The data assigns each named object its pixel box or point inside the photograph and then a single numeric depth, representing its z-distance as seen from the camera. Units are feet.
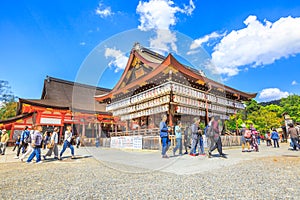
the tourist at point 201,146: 24.49
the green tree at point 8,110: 96.12
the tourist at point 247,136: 29.19
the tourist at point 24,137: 28.19
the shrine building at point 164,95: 37.04
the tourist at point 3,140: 31.81
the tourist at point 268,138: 47.05
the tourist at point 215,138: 21.13
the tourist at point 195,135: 23.35
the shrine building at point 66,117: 58.80
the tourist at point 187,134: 27.65
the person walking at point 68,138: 24.00
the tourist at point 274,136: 39.17
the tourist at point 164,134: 20.88
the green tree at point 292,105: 86.58
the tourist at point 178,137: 23.97
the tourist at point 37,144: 21.26
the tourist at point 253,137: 29.71
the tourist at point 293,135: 29.87
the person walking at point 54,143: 24.05
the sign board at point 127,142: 38.48
